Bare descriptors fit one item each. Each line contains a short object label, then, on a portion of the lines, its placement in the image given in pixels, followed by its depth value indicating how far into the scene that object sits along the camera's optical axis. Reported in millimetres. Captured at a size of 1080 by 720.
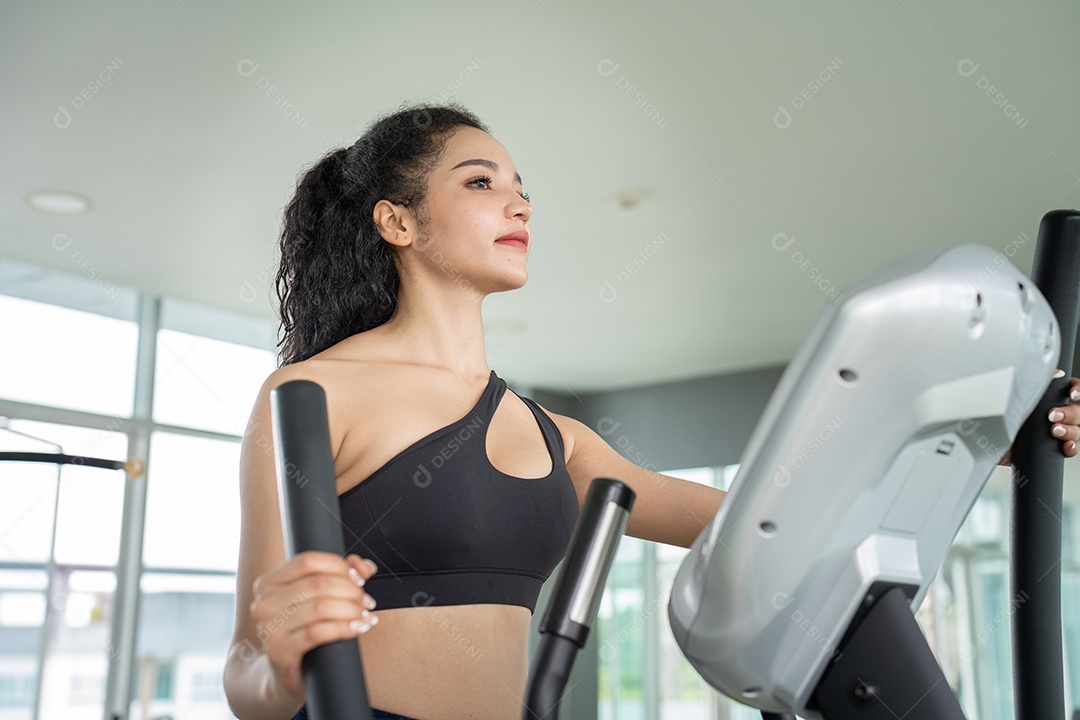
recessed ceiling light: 4293
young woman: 1020
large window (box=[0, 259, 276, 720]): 5105
